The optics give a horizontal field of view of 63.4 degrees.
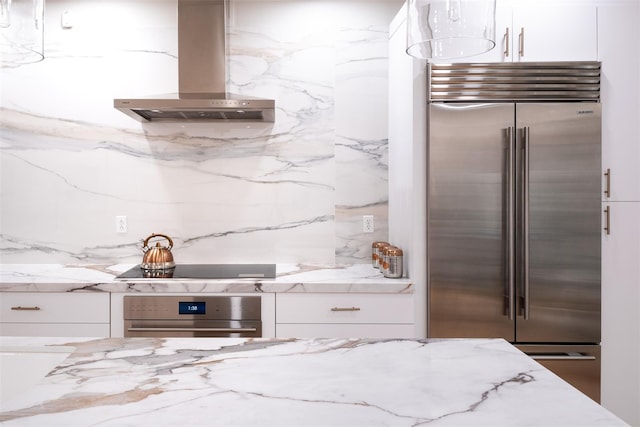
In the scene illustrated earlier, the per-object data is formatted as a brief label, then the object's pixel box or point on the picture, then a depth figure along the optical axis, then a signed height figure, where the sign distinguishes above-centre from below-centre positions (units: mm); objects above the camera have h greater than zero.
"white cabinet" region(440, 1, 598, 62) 2668 +936
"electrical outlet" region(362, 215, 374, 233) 3256 -76
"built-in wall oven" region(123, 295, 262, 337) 2611 -526
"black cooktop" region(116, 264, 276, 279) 2752 -335
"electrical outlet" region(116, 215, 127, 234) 3250 -74
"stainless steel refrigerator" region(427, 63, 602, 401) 2625 +14
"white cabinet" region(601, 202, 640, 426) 2689 -525
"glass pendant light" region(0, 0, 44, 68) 919 +338
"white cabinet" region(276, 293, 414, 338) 2623 -522
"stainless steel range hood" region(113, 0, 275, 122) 2926 +900
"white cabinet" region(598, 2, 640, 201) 2682 +669
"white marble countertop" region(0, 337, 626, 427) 905 -352
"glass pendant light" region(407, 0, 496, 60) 1090 +408
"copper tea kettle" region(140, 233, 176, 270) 2861 -257
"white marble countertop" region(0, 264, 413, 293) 2596 -364
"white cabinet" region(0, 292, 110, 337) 2605 -507
